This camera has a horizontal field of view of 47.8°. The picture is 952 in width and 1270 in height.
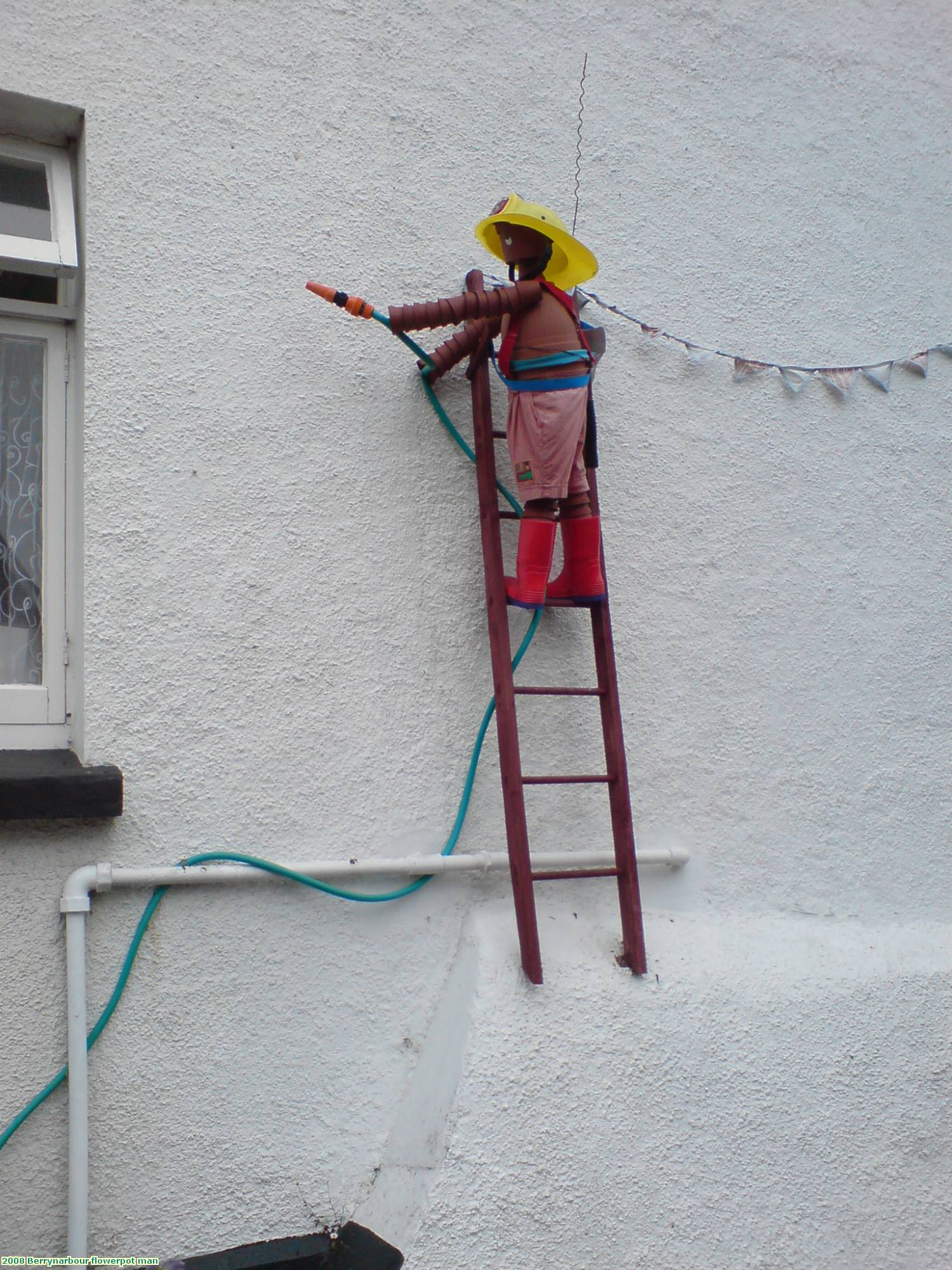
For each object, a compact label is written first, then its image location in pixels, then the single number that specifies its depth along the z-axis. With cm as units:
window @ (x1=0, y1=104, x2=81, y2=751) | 256
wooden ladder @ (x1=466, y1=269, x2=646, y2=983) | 259
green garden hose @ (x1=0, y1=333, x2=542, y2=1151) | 226
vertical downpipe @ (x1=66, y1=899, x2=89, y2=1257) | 217
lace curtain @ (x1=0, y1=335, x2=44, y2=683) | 258
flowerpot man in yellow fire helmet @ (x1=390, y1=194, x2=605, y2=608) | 268
